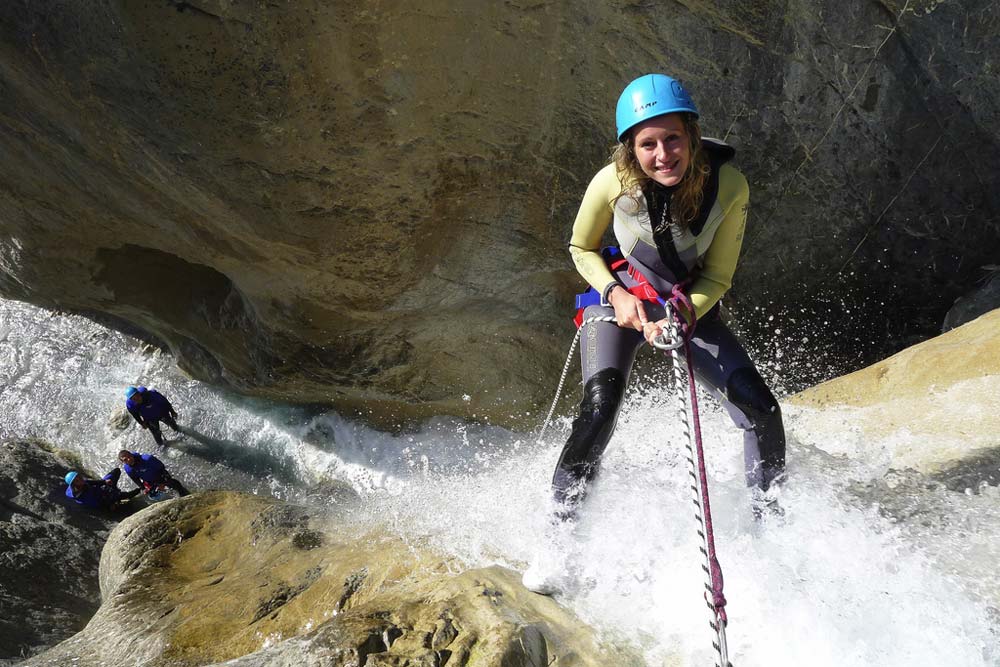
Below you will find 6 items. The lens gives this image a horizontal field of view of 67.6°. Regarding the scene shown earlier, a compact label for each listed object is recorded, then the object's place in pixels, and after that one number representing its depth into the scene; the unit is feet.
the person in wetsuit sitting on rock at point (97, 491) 24.44
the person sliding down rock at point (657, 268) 8.77
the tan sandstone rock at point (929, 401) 11.89
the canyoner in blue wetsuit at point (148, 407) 25.77
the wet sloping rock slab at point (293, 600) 7.89
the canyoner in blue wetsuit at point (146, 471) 24.97
